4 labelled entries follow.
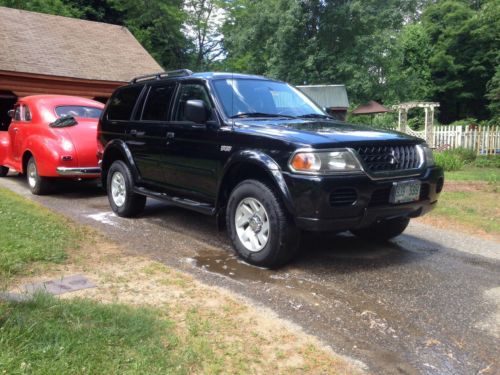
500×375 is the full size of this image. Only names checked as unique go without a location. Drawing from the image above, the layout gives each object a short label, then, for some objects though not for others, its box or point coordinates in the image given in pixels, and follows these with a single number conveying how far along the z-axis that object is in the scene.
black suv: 4.21
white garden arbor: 19.69
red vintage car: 8.17
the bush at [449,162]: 14.12
